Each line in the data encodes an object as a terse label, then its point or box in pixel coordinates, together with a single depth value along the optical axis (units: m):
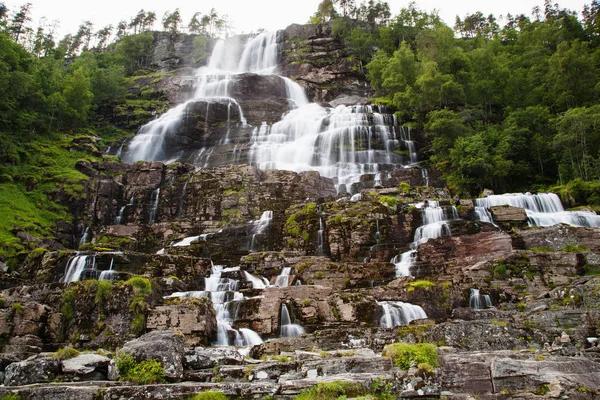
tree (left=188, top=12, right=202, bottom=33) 90.50
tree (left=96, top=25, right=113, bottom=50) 86.62
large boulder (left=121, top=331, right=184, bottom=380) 7.34
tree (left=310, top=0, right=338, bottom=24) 79.12
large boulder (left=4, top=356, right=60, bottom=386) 7.21
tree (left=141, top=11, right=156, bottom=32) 87.19
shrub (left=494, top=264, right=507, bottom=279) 20.05
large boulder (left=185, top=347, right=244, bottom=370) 8.06
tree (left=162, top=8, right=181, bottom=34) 85.01
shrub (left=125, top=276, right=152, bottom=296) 16.55
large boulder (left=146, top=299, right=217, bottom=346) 14.88
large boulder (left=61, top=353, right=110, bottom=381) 7.49
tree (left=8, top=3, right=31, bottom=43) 60.17
